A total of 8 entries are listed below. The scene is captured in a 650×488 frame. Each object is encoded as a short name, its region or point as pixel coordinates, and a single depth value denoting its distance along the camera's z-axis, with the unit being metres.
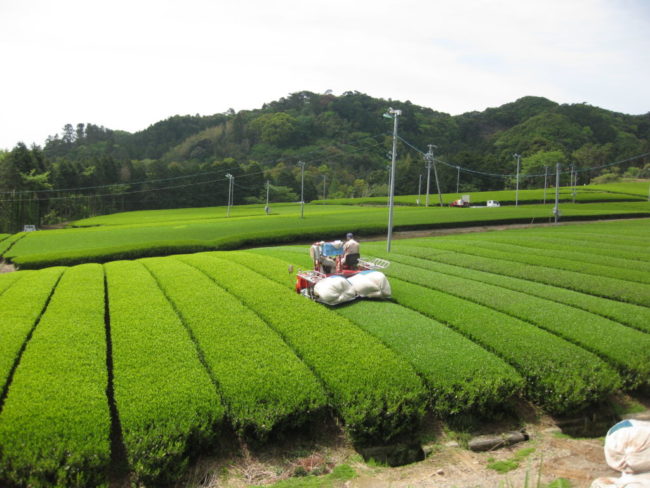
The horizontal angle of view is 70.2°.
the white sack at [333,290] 13.41
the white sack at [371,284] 14.04
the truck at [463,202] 67.19
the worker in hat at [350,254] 14.95
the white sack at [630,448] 6.28
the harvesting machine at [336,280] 13.51
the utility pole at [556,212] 41.28
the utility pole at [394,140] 21.88
